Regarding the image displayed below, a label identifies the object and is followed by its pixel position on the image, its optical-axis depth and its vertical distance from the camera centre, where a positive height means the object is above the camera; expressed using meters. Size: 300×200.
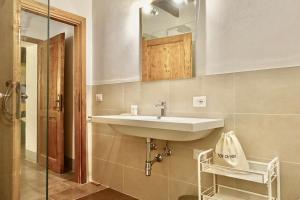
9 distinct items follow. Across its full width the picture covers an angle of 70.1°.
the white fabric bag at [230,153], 1.28 -0.32
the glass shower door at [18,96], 1.64 +0.03
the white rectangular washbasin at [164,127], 1.28 -0.18
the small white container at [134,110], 2.05 -0.09
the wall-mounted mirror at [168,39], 1.77 +0.54
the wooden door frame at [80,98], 2.50 +0.03
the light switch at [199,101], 1.66 -0.01
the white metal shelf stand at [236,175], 1.22 -0.45
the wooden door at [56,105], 2.94 -0.07
